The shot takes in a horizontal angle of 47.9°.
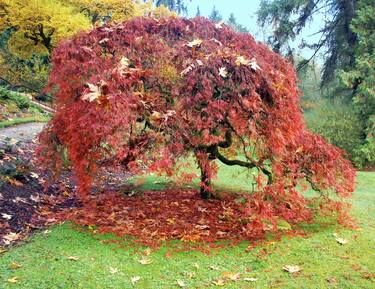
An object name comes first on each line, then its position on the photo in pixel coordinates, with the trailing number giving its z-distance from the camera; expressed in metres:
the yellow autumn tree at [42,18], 15.16
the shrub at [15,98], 14.35
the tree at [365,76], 16.20
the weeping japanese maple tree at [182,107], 5.02
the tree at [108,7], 17.58
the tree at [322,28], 19.10
